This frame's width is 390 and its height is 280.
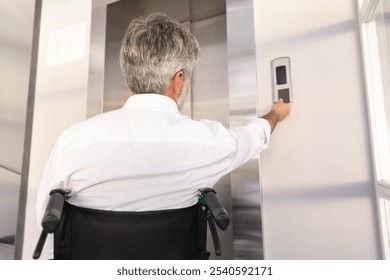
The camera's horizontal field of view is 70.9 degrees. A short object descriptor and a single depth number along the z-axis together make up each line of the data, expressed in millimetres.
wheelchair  670
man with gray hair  710
